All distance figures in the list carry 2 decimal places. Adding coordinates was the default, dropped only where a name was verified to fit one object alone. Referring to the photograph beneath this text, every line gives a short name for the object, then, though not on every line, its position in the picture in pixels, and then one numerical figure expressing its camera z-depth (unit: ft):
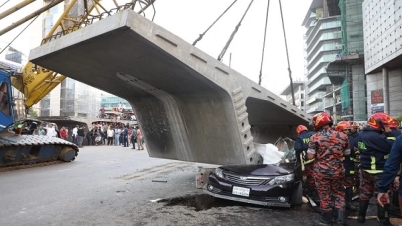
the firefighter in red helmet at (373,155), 15.53
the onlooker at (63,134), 72.98
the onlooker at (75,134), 77.80
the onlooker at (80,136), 78.47
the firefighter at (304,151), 19.98
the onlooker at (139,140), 69.78
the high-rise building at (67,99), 172.96
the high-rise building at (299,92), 374.63
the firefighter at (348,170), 18.52
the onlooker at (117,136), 89.59
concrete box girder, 17.58
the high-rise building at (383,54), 95.91
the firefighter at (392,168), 10.97
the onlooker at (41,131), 63.26
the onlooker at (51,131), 63.15
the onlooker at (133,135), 74.22
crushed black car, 17.95
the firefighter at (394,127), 15.65
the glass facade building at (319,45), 250.16
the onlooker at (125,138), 83.58
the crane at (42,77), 39.35
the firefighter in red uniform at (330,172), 15.01
